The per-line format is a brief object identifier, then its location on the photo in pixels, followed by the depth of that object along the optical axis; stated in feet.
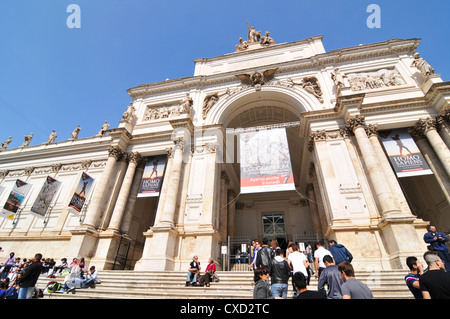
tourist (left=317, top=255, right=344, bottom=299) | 11.39
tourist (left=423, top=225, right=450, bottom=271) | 17.51
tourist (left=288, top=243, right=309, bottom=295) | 16.17
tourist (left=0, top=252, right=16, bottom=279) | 29.91
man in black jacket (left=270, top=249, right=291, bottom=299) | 13.46
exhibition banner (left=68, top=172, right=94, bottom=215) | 41.39
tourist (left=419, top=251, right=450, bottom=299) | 8.21
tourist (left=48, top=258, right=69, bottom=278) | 32.91
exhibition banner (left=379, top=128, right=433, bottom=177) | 34.55
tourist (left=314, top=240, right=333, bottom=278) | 17.84
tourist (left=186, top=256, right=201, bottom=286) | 25.61
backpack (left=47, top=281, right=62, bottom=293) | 24.61
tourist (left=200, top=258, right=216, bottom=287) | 25.26
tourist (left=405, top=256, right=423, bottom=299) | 10.98
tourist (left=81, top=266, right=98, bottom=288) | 26.44
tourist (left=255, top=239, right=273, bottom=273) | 16.41
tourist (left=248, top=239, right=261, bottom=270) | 20.62
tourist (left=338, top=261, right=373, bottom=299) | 9.09
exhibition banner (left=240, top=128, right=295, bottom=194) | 36.32
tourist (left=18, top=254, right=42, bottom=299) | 17.99
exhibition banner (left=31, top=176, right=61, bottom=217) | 44.31
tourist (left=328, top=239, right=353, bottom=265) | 17.31
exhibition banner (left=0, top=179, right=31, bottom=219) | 46.31
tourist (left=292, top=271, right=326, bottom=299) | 9.59
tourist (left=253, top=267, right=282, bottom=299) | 11.53
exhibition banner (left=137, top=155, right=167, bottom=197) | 43.70
